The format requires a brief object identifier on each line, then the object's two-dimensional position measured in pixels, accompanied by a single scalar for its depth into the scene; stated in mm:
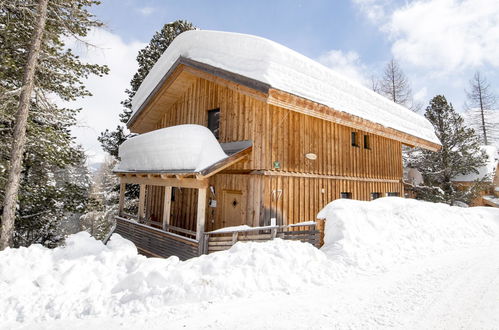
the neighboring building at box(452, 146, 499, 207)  23438
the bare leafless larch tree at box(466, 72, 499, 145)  34438
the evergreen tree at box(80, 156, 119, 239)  21208
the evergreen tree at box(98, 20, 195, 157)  18984
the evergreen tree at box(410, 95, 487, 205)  18531
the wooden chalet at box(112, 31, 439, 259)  8742
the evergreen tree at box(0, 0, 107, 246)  8617
